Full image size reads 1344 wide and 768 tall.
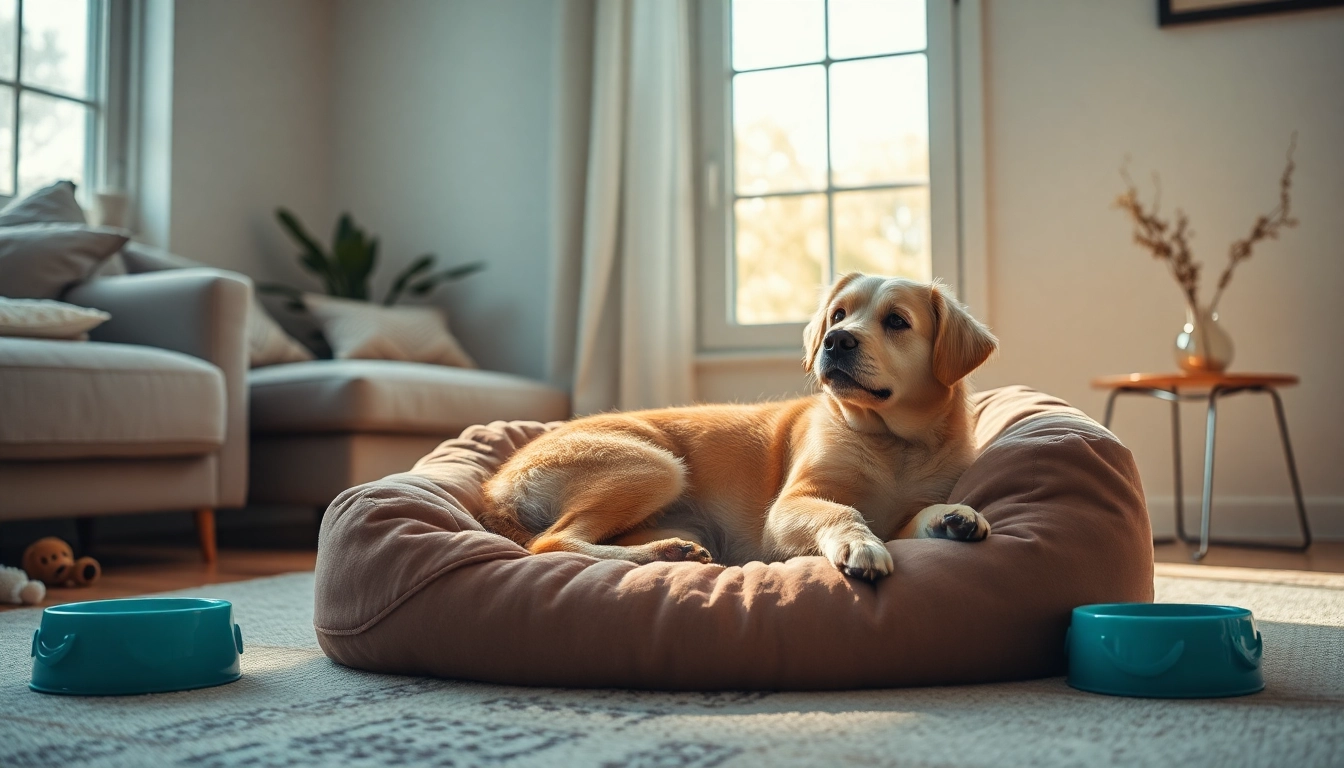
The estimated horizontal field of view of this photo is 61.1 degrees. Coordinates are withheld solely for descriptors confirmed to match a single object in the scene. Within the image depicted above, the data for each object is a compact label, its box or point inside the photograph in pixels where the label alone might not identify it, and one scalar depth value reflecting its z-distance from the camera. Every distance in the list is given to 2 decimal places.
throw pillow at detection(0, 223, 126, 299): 3.25
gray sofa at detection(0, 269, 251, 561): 2.75
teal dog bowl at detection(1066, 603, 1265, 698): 1.39
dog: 1.95
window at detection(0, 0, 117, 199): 4.06
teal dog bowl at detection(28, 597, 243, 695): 1.45
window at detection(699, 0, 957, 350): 4.41
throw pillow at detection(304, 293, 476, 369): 4.36
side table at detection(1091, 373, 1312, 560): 3.47
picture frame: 3.92
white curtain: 4.50
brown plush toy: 2.73
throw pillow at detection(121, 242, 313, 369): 3.87
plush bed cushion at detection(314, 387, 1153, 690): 1.46
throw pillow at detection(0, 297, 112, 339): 2.87
